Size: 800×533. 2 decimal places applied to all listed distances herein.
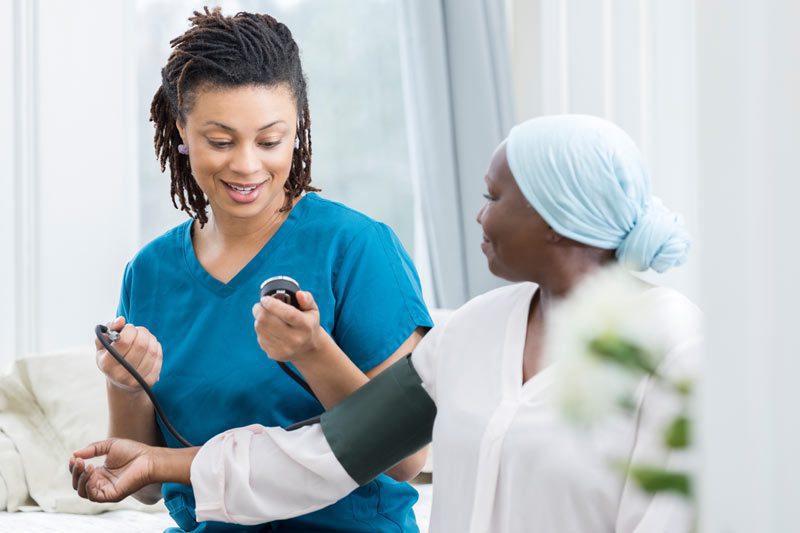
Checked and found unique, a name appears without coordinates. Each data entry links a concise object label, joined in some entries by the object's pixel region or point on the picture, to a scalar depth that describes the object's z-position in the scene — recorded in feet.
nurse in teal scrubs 9.45
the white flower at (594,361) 5.01
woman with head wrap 8.13
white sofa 12.08
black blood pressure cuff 8.86
